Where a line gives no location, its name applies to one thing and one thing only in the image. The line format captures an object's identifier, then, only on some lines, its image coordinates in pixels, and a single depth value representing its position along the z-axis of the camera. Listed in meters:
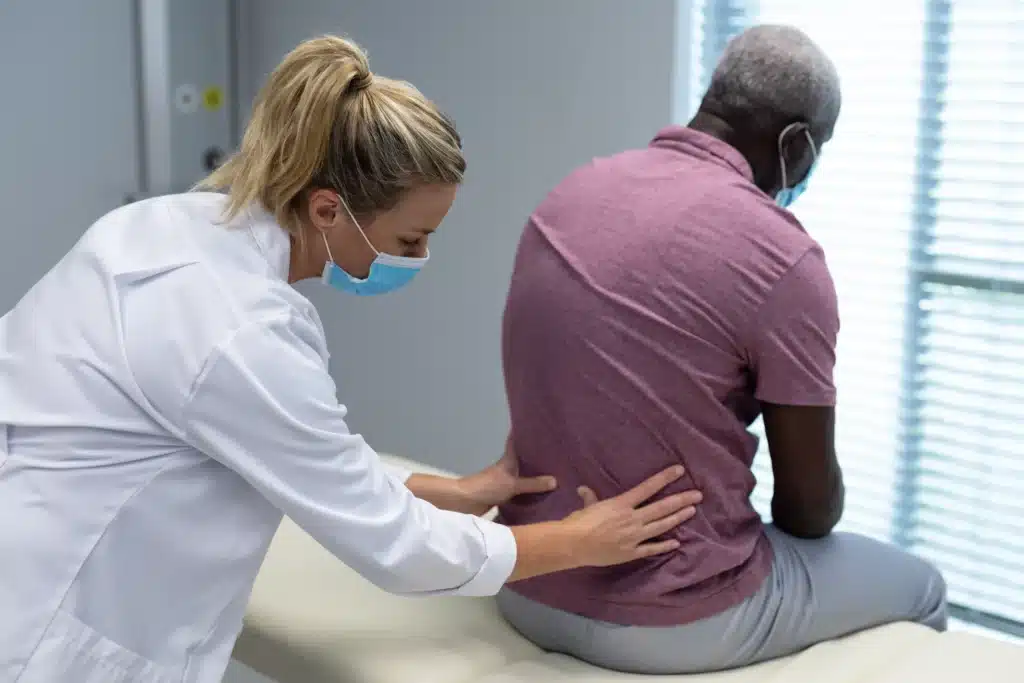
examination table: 1.57
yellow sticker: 3.35
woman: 1.28
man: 1.53
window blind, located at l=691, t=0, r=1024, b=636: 2.23
